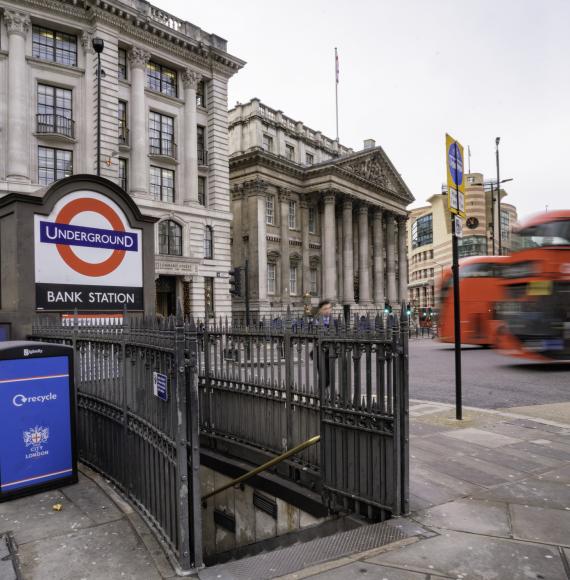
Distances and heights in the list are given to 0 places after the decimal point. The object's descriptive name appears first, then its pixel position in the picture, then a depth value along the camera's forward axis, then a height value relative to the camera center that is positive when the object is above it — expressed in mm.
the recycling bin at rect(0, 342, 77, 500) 5297 -1283
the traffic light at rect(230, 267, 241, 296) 15570 +712
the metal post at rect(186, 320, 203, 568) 3836 -1145
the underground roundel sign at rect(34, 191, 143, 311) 8438 +868
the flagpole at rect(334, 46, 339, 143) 55231 +26022
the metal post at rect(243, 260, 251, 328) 17627 +920
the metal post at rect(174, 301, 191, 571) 3775 -1051
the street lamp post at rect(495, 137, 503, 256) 33188 +10315
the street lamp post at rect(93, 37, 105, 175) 17722 +9418
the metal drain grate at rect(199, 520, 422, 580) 3580 -1951
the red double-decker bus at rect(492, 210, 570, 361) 13867 +292
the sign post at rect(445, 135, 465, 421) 8031 +1622
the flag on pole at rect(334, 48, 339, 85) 55188 +26676
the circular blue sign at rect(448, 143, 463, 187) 8336 +2328
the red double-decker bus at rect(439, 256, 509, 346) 21266 +75
